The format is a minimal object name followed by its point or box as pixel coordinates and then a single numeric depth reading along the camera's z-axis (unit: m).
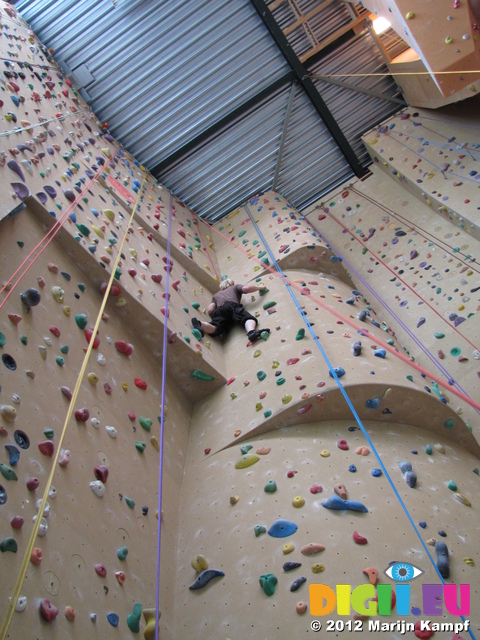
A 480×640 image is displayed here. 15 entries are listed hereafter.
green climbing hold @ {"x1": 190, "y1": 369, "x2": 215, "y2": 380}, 3.70
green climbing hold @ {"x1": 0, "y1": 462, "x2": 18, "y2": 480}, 2.10
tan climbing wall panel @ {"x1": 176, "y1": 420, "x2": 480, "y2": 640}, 2.18
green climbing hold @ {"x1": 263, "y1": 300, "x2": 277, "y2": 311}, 4.24
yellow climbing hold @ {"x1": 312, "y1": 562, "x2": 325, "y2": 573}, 2.21
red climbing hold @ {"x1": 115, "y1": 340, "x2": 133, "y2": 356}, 3.30
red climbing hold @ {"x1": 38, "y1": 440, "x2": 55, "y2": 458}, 2.35
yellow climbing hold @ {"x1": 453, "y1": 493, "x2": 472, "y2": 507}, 2.56
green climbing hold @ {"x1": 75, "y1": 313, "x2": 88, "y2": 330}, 3.12
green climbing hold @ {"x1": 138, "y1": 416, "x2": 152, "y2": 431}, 3.08
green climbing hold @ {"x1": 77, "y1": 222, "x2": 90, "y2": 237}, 3.59
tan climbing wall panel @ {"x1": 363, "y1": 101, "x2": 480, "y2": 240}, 4.71
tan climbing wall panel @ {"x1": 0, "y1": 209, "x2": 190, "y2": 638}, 2.06
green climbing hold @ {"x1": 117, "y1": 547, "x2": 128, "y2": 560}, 2.35
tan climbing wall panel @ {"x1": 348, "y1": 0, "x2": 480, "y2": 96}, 4.09
